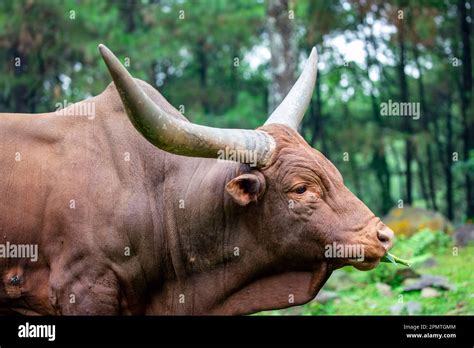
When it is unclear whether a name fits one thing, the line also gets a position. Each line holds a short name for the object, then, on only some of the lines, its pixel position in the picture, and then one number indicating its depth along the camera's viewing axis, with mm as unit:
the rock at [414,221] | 14352
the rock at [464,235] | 12219
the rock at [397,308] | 8086
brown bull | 5020
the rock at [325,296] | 9327
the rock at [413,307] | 7863
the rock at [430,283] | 8838
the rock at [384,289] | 9477
